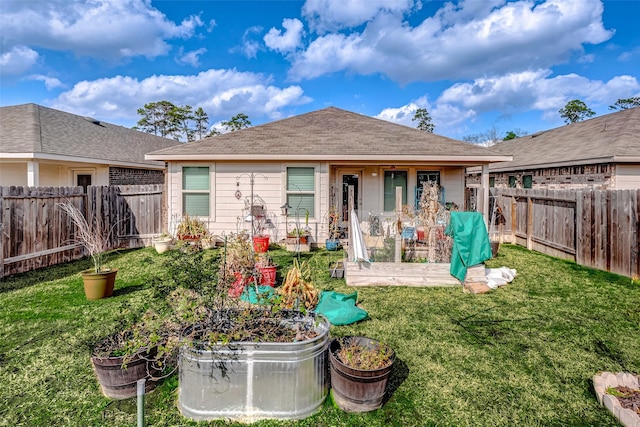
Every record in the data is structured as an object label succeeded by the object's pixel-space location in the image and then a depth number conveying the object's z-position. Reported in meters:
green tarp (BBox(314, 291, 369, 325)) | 4.46
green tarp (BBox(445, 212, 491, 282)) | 6.11
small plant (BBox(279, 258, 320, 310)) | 4.78
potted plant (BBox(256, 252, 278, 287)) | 5.73
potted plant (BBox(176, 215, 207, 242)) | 9.17
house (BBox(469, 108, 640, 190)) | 9.91
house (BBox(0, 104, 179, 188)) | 10.20
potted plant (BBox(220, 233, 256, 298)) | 4.00
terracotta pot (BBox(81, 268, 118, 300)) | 5.23
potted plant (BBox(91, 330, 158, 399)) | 2.84
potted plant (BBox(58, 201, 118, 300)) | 5.24
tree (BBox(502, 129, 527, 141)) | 36.95
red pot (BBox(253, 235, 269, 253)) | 8.29
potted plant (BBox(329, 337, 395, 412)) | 2.71
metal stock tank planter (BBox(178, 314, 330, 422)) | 2.65
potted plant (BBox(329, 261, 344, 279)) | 6.61
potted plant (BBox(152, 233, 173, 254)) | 8.91
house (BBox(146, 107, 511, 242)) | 9.31
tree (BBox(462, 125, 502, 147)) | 41.12
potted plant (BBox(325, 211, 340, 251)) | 9.26
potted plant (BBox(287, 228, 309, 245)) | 9.14
